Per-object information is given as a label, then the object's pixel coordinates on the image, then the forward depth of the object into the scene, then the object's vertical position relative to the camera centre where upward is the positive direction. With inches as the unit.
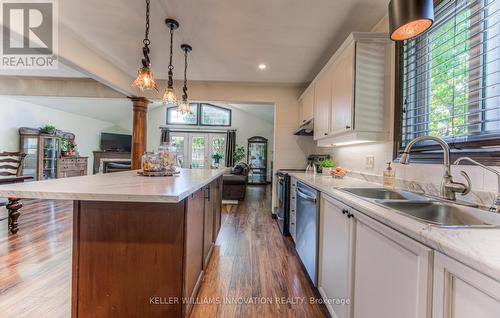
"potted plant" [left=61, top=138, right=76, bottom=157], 248.1 +8.6
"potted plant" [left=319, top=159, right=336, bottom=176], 113.2 -3.1
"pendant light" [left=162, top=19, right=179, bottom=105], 87.7 +30.4
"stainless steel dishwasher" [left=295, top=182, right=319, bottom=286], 71.1 -24.9
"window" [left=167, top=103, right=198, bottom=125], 369.1 +65.9
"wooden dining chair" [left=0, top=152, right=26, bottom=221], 124.6 -8.1
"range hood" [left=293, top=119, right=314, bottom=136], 130.8 +19.6
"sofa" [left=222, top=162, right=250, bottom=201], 215.5 -28.6
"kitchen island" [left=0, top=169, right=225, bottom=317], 50.3 -23.6
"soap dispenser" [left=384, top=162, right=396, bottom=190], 68.4 -5.4
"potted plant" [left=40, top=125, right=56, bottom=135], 220.3 +24.8
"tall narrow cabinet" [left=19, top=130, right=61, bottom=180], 205.8 +0.6
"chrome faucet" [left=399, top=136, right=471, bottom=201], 44.0 -4.0
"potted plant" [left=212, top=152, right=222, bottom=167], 357.7 +1.1
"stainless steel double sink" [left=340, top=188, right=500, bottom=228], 36.8 -9.4
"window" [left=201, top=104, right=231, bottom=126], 370.3 +71.7
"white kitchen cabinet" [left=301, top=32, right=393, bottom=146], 75.2 +26.4
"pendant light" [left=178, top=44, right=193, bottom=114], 108.3 +29.6
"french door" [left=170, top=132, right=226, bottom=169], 367.6 +18.2
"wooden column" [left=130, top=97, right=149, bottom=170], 161.5 +22.2
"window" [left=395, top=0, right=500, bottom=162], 45.6 +20.9
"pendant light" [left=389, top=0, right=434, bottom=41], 40.6 +27.7
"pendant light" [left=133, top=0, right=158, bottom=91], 72.2 +26.3
